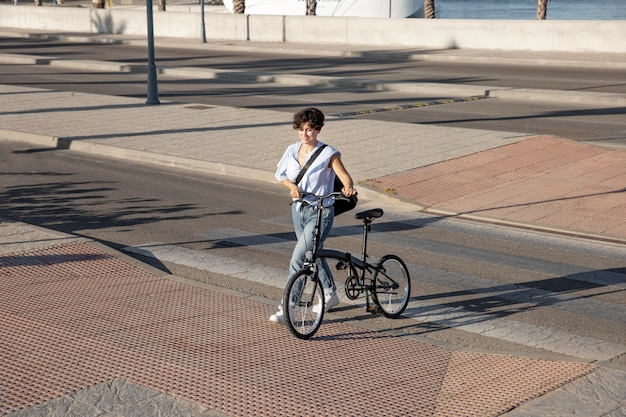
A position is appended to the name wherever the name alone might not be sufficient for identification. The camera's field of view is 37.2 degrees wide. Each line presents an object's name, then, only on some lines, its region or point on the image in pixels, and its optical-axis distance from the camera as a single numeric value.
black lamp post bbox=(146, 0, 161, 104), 22.75
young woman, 7.76
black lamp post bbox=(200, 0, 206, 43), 44.22
